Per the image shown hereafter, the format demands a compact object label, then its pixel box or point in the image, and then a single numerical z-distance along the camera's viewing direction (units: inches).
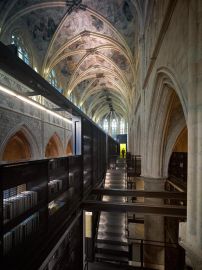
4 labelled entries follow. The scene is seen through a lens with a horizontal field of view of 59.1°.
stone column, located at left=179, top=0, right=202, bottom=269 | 93.9
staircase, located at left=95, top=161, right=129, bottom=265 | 257.9
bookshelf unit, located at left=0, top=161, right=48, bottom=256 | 89.4
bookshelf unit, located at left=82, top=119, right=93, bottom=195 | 224.1
